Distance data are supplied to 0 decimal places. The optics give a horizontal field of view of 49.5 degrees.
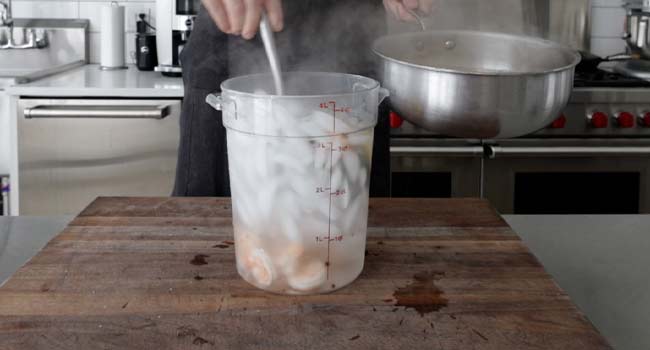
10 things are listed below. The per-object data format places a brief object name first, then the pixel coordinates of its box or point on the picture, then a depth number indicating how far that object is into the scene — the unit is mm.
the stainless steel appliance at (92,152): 1805
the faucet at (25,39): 2213
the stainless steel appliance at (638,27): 2137
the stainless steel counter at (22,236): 796
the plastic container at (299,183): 639
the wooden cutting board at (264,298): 575
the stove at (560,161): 1842
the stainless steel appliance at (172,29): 1984
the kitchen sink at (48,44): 2221
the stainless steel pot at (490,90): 729
